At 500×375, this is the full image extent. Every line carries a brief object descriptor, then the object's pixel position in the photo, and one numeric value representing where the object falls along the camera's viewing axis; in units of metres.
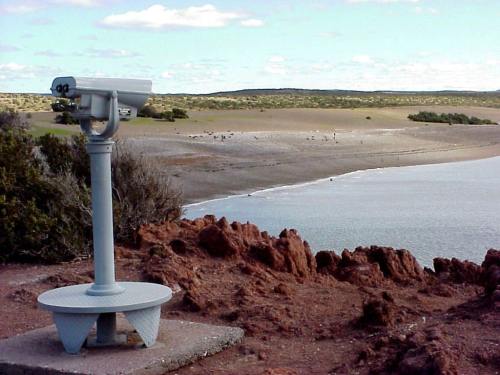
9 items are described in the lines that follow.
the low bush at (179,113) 39.47
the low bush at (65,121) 33.38
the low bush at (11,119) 22.64
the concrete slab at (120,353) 5.68
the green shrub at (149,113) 38.11
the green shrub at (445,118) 49.91
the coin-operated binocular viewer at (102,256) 5.88
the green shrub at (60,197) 9.31
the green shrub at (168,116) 37.57
